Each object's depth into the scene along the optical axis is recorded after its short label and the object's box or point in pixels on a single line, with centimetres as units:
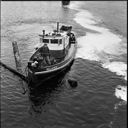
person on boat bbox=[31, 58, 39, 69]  2475
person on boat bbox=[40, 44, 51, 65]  2761
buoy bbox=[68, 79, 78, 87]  2644
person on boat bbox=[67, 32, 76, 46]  3709
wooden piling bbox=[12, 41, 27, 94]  2643
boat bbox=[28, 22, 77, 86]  2539
